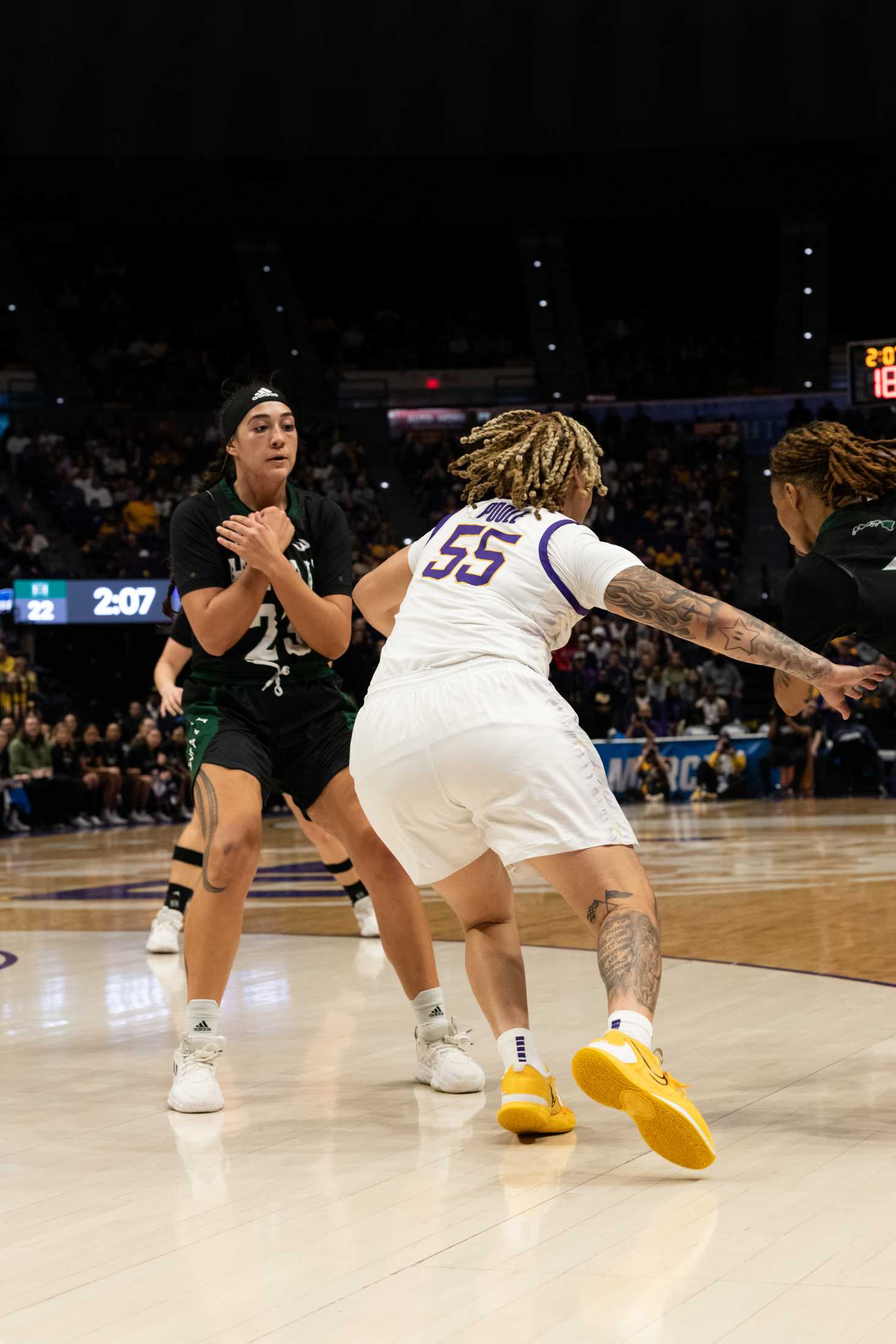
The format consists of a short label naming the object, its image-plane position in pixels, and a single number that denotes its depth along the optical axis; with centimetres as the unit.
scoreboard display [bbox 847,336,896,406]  1564
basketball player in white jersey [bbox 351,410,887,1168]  330
